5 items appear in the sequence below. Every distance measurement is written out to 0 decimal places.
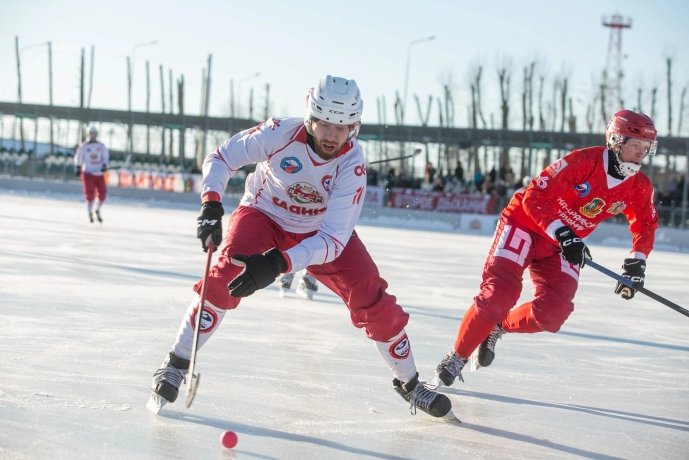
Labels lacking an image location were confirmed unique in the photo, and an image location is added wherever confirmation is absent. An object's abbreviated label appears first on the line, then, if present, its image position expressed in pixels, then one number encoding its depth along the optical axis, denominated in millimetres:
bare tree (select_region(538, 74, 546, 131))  46219
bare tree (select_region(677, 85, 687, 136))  39312
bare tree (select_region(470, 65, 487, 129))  47594
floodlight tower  43312
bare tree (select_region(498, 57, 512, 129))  46406
